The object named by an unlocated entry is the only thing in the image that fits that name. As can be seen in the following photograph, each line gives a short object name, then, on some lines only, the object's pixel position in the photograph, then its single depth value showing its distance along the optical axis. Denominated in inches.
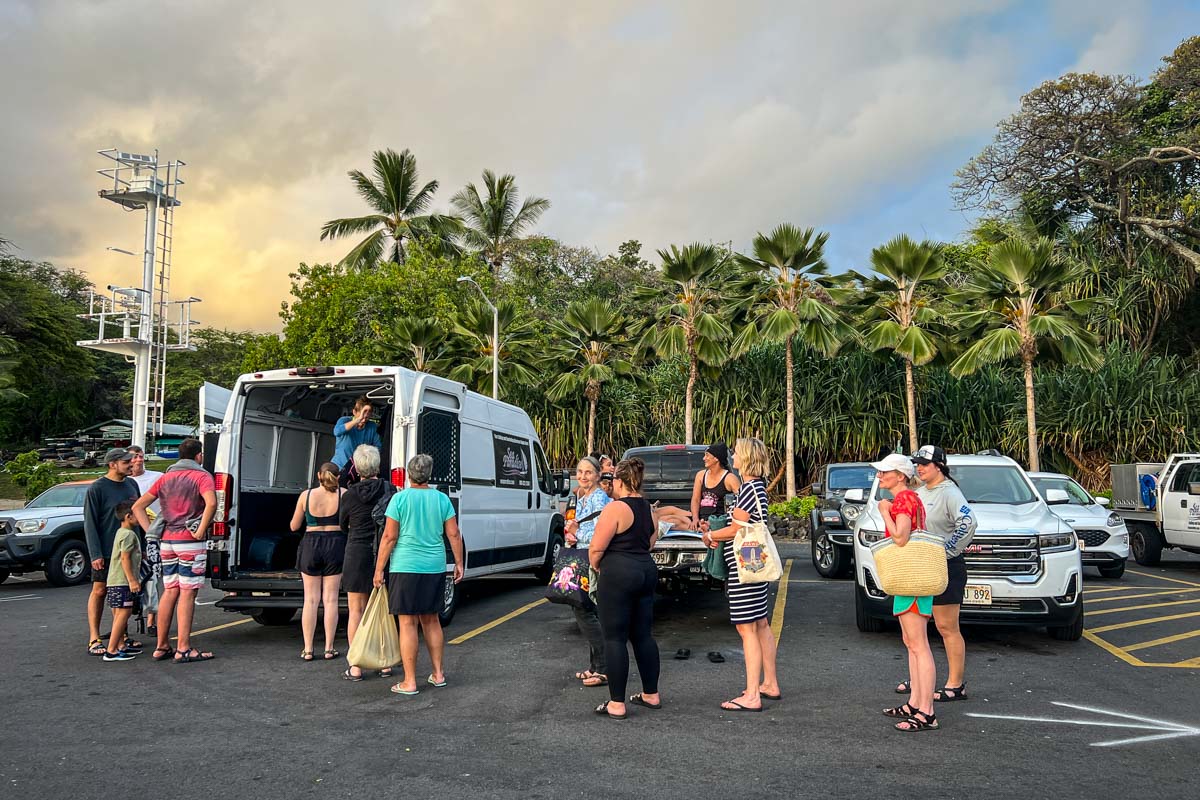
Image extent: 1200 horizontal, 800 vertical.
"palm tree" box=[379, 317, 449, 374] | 1075.9
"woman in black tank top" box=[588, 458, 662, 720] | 217.2
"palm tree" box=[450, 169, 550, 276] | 1664.6
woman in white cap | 212.4
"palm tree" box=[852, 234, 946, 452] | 895.7
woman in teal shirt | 246.2
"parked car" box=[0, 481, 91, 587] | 490.6
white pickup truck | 550.6
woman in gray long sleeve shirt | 224.1
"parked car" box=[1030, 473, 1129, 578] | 491.2
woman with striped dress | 226.4
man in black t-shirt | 297.1
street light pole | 1018.1
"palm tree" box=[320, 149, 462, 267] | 1542.8
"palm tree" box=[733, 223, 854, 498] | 911.0
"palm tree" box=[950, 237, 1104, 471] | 824.9
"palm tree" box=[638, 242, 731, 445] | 954.7
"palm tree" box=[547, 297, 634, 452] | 1040.2
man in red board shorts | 289.4
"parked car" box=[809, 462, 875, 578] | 497.0
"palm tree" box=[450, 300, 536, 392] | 1096.2
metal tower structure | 1262.3
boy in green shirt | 293.0
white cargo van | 324.8
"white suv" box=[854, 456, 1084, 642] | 297.6
